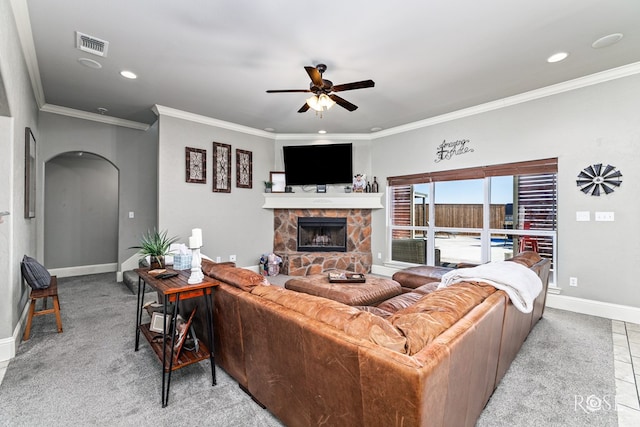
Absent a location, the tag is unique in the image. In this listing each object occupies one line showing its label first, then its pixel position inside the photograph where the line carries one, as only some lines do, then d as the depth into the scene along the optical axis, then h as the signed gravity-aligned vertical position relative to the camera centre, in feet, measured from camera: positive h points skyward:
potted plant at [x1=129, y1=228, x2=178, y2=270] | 8.76 -1.23
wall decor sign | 14.89 +3.32
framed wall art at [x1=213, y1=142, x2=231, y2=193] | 16.55 +2.60
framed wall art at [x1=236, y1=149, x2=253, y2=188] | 17.56 +2.68
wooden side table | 6.07 -2.32
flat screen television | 18.62 +3.18
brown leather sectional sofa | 3.33 -2.00
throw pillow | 9.52 -2.05
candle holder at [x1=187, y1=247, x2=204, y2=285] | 6.60 -1.33
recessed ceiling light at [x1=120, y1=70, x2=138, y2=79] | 10.94 +5.28
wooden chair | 9.05 -2.87
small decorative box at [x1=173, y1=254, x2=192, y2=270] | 8.50 -1.45
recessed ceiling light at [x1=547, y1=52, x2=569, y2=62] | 9.62 +5.24
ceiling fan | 9.29 +4.10
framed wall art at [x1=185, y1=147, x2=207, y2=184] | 15.40 +2.57
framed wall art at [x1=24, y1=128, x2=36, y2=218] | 10.15 +1.47
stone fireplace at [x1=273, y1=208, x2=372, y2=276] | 18.37 -1.86
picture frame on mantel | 18.99 +2.06
